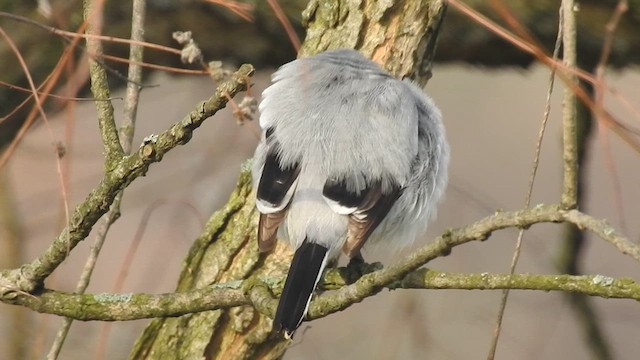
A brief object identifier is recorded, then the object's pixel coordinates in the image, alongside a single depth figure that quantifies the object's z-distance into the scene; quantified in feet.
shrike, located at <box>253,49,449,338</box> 17.51
